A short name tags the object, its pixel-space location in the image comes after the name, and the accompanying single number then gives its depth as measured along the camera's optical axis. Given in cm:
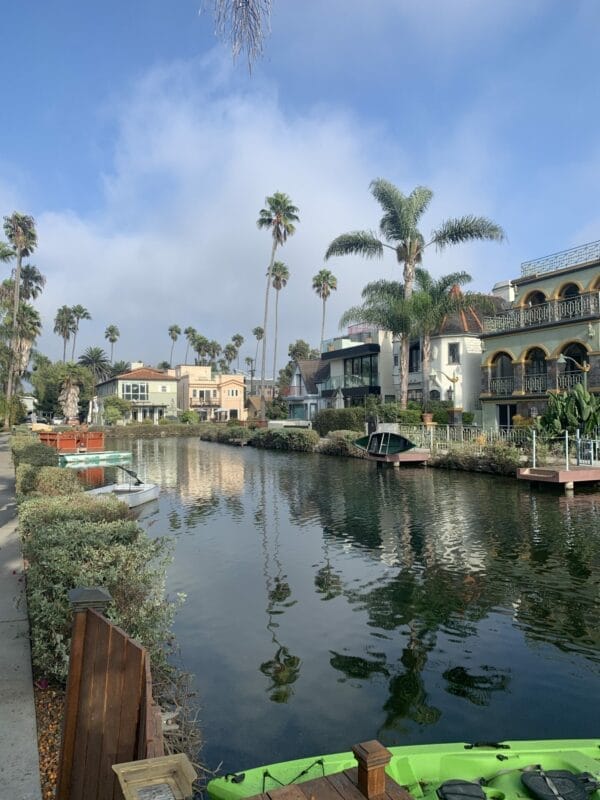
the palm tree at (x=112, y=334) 13062
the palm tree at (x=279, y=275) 7900
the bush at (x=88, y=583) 593
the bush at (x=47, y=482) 1326
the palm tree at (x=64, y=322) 11225
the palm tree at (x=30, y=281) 7081
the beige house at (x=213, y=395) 8819
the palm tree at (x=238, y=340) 13288
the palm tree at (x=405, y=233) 3972
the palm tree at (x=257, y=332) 12569
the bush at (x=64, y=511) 893
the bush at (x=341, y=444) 3895
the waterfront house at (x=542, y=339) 3195
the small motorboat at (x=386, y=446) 3189
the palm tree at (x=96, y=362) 11519
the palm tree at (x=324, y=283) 8438
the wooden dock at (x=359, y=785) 261
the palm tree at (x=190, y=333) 12119
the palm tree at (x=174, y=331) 12756
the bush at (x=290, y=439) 4438
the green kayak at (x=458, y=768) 417
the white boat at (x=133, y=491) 1977
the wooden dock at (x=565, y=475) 2190
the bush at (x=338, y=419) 4469
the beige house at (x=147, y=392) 8531
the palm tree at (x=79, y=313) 11381
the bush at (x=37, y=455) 1878
